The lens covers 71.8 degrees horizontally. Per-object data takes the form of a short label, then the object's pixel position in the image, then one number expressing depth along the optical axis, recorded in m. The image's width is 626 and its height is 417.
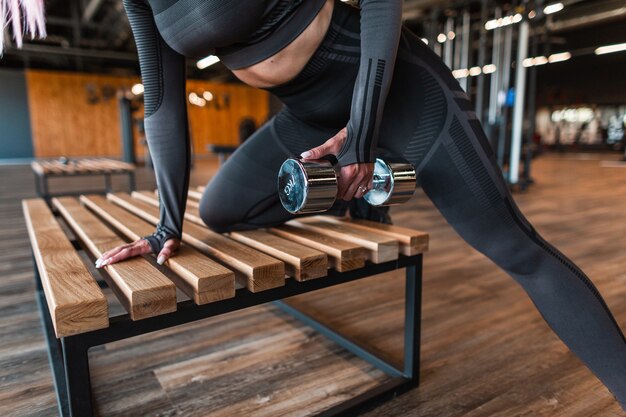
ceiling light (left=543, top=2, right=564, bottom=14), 6.97
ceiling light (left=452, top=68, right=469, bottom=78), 5.24
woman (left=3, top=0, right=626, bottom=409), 0.80
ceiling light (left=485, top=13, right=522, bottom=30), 5.06
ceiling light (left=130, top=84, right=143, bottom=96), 9.50
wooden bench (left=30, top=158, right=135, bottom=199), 3.74
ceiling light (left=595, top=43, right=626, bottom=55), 11.05
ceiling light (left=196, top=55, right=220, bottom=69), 12.32
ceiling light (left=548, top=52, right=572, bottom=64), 12.18
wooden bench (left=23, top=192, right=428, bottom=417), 0.69
